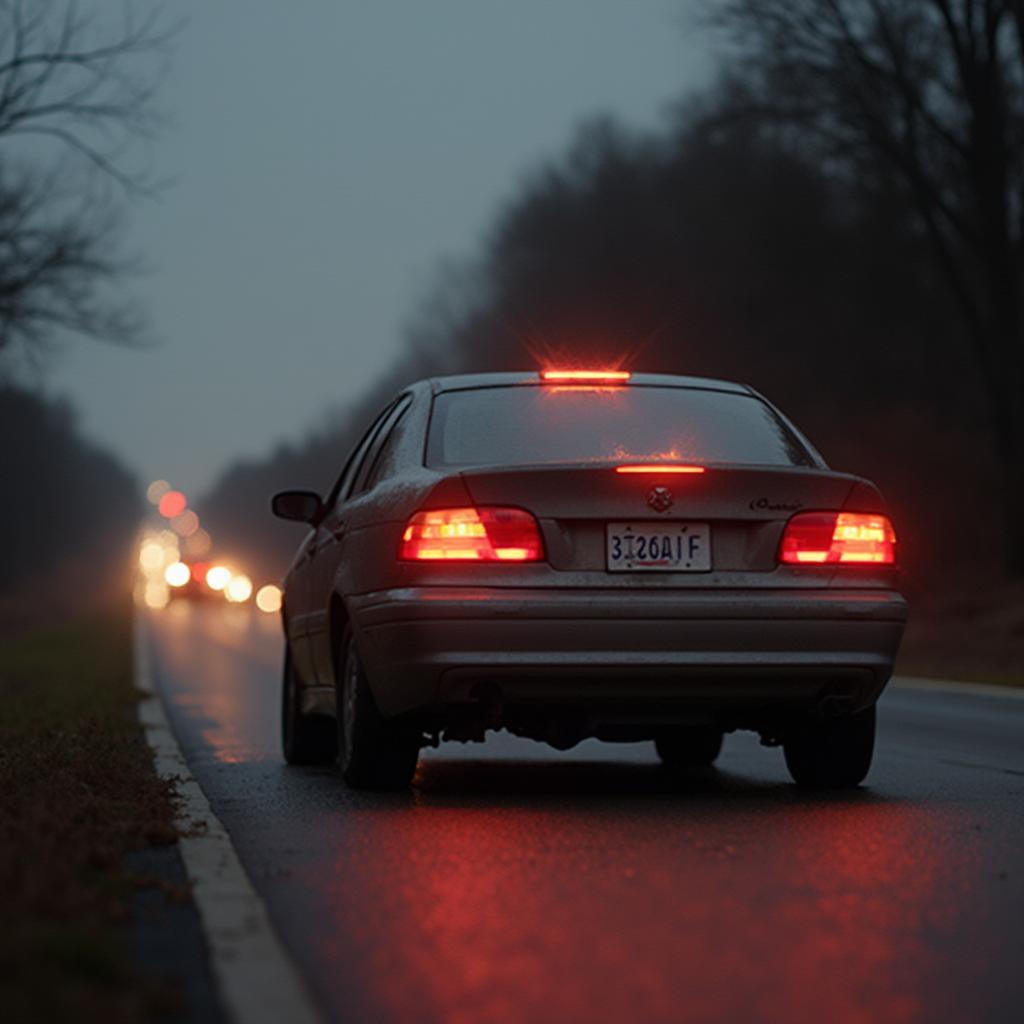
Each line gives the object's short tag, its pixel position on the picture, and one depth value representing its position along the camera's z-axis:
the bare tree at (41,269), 36.66
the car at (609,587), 8.78
